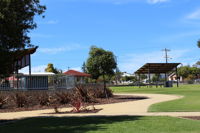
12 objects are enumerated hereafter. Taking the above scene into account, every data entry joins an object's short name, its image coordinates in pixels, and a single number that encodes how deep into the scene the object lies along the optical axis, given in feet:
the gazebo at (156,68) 178.81
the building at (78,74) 160.78
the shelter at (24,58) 45.89
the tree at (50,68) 239.50
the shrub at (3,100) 64.51
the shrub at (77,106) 54.24
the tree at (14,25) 40.98
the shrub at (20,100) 66.33
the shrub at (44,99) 69.04
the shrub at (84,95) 75.24
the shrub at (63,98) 72.23
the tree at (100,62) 88.28
